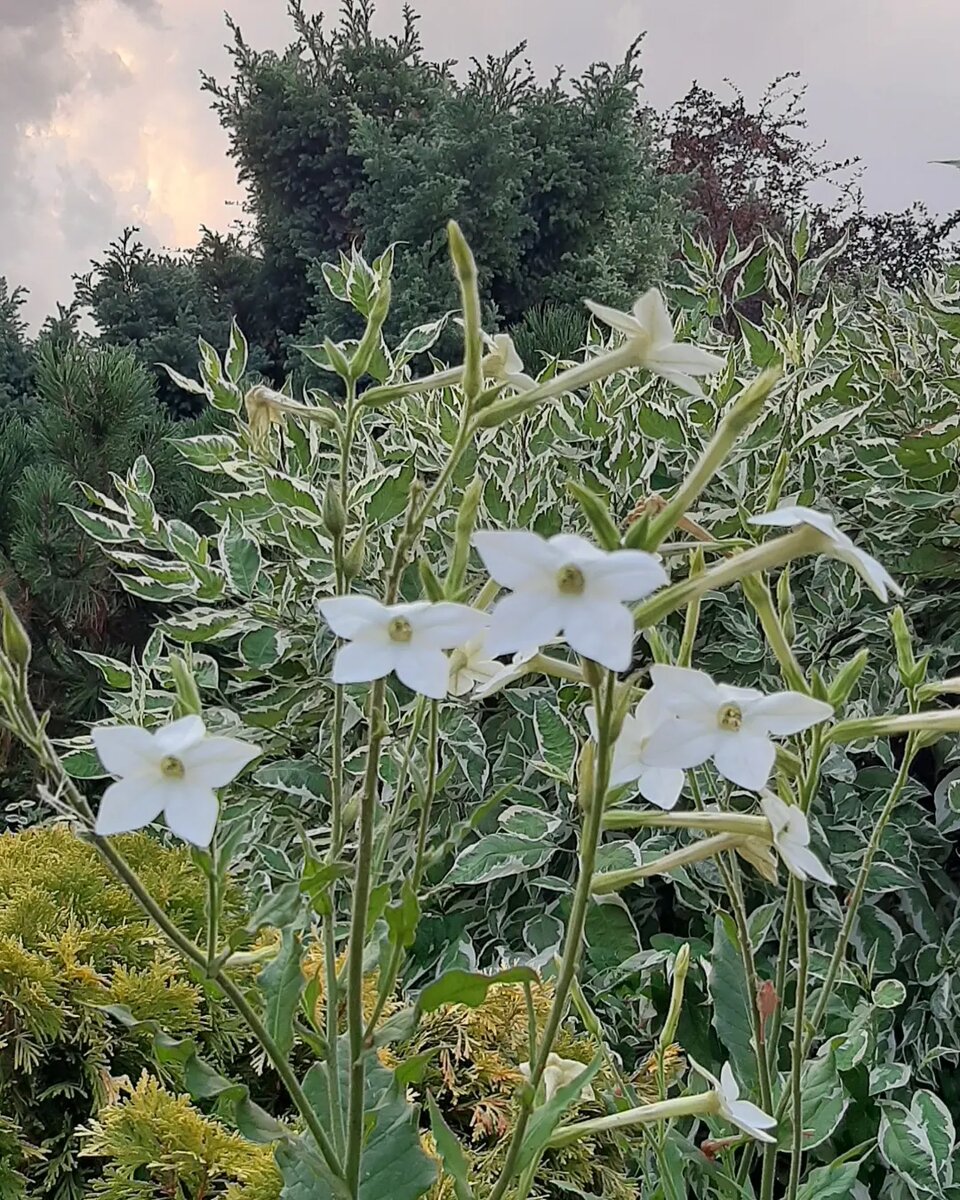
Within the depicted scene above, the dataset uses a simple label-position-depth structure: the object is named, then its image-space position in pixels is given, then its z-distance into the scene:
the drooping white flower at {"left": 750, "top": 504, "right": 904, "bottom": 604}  0.35
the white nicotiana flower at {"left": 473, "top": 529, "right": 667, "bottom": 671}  0.32
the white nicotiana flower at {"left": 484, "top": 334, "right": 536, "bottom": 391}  0.50
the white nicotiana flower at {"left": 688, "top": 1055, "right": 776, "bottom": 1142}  0.49
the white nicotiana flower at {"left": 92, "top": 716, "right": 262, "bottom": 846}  0.35
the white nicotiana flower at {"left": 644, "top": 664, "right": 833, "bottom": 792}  0.35
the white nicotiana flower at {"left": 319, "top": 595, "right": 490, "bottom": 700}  0.34
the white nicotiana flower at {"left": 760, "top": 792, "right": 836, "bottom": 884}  0.39
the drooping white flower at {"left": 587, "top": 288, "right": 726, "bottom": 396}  0.44
